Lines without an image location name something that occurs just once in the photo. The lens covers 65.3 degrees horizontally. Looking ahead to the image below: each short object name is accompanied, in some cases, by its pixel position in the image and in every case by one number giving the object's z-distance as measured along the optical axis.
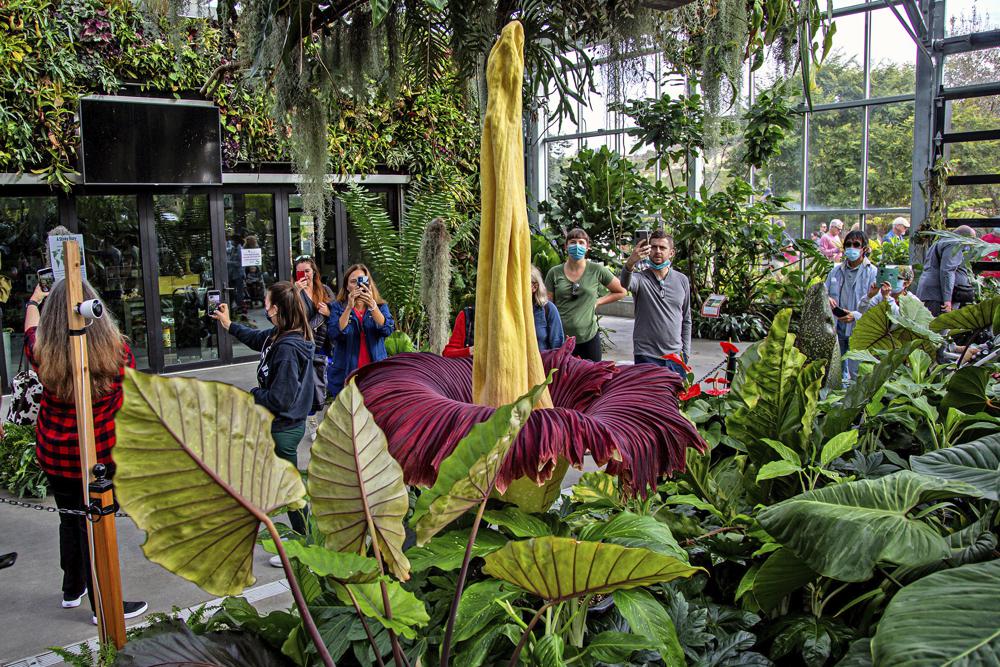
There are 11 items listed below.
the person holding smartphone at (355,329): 4.04
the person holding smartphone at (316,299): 4.41
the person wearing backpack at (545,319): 3.99
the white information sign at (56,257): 2.82
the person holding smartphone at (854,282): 5.00
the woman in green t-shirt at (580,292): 4.53
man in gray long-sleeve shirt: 4.19
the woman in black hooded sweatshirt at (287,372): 3.02
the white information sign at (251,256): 7.21
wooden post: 1.58
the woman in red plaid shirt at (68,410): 2.52
